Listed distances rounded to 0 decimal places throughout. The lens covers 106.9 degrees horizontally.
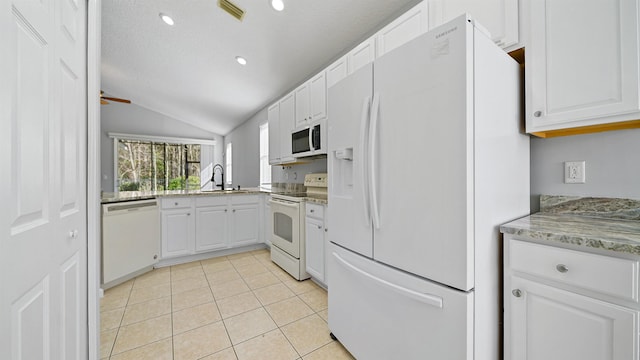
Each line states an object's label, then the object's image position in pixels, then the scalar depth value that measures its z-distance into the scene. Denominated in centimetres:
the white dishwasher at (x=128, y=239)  240
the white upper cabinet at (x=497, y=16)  123
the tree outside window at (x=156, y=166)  690
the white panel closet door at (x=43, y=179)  64
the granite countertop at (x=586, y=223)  83
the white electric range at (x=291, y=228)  263
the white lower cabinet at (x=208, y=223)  307
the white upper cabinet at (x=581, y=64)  101
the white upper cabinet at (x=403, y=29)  159
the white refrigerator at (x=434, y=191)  96
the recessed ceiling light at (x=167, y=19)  281
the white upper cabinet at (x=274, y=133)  350
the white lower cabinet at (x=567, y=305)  80
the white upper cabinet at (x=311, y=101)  260
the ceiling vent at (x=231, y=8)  236
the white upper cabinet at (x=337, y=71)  231
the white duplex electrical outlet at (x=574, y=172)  129
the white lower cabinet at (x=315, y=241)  232
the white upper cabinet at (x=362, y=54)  201
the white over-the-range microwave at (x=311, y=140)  254
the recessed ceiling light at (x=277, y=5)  223
